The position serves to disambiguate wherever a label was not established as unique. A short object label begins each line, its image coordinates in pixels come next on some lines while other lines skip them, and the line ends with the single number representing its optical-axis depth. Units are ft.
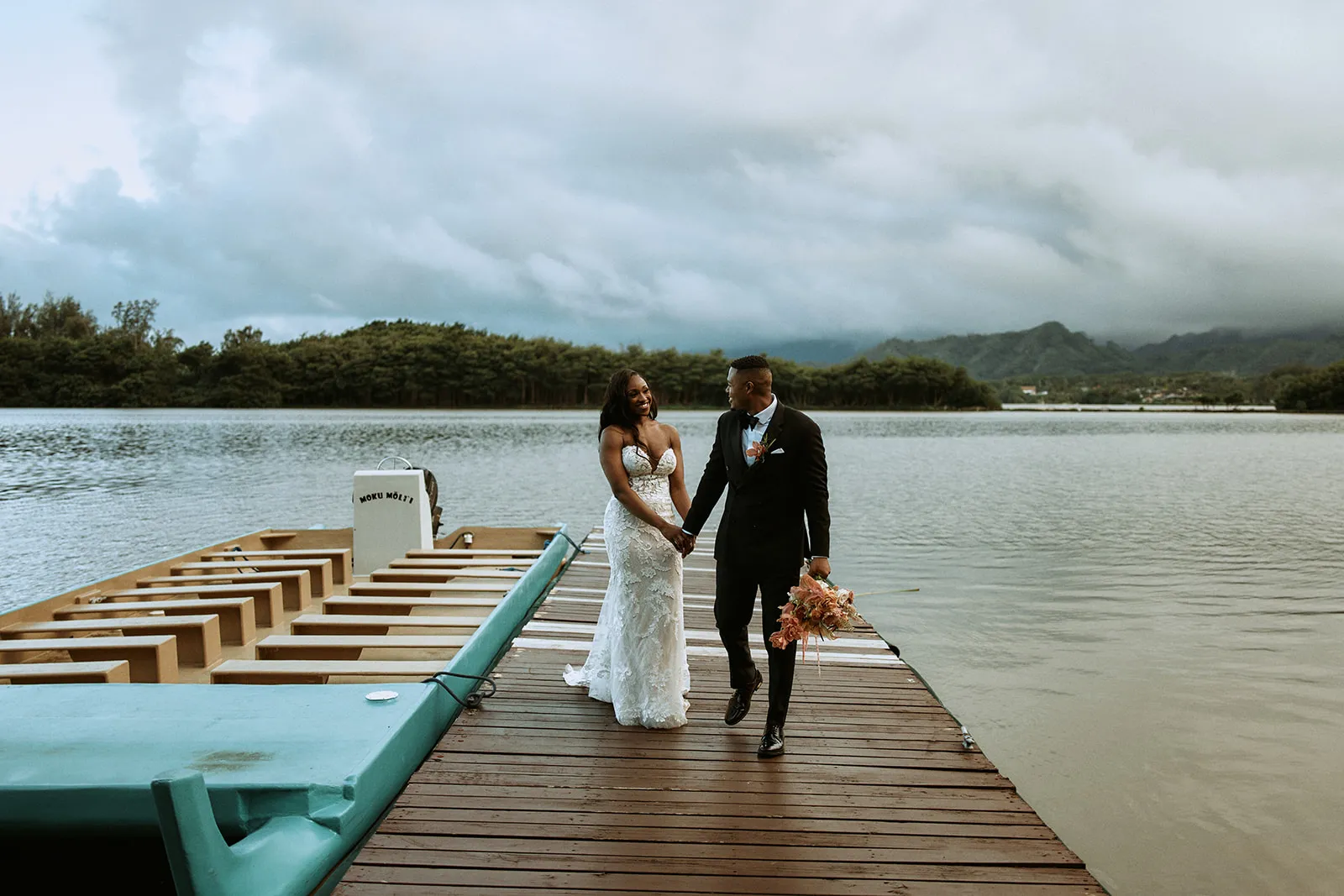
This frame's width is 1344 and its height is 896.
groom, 13.64
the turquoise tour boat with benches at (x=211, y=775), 9.78
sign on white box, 34.19
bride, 15.23
